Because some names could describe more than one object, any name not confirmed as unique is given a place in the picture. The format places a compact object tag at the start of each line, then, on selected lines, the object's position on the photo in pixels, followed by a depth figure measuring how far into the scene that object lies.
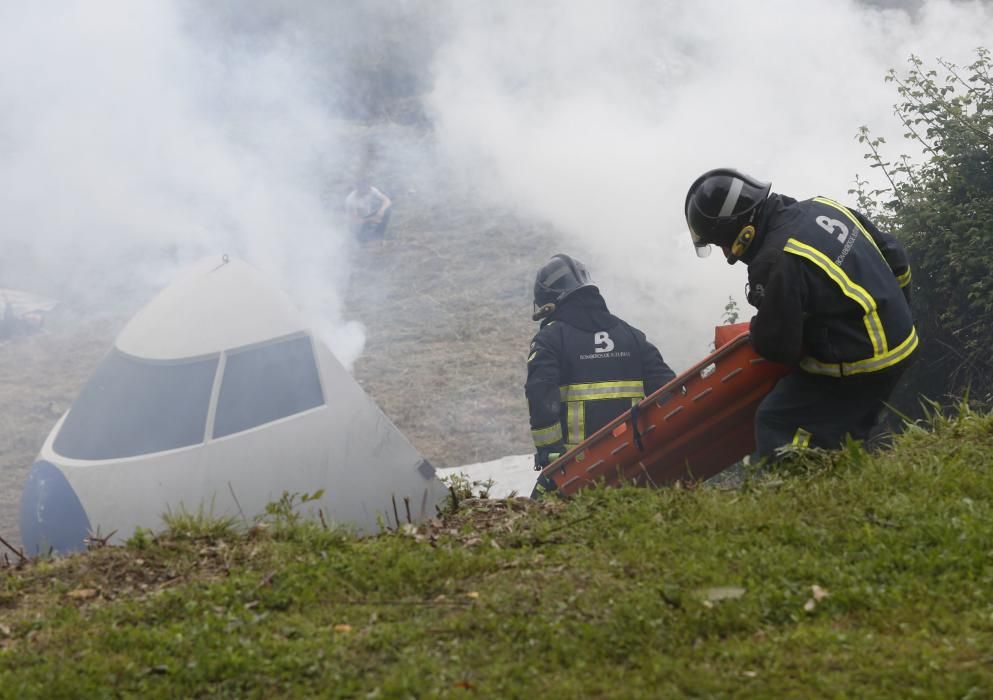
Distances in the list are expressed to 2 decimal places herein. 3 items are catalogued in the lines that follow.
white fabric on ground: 16.19
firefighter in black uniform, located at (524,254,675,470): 13.41
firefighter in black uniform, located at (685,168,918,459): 9.27
